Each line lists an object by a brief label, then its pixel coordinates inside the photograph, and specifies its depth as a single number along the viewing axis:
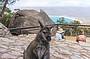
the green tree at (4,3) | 5.55
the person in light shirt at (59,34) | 3.88
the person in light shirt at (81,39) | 4.21
